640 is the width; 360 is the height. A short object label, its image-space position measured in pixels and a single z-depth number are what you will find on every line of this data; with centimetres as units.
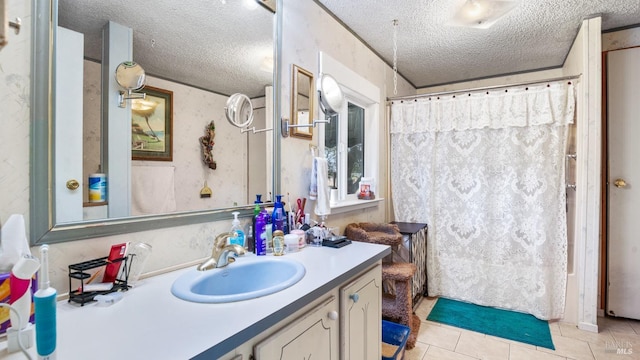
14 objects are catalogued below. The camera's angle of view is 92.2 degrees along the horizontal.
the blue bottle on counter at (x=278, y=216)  153
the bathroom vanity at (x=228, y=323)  67
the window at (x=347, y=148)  249
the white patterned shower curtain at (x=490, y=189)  242
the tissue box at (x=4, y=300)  68
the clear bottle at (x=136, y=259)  103
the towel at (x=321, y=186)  187
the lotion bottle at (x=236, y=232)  132
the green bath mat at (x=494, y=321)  224
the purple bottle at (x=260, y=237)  142
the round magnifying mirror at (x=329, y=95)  180
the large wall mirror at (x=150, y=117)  90
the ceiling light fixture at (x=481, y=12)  193
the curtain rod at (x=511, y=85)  233
